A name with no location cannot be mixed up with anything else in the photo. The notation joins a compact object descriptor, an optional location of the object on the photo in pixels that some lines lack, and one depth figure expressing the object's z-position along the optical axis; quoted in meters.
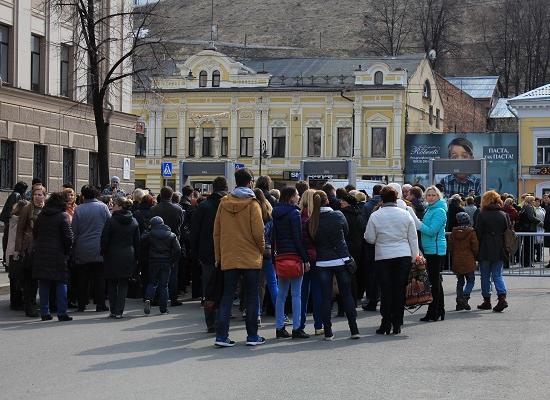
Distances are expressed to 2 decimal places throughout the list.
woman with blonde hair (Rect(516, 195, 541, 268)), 29.31
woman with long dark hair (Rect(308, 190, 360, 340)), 13.66
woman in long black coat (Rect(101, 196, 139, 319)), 15.94
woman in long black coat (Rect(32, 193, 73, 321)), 15.52
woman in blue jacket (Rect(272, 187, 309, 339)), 13.52
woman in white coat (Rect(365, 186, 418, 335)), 13.89
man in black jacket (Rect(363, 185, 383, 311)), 17.31
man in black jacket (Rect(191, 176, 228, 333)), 14.98
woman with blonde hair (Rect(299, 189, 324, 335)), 13.77
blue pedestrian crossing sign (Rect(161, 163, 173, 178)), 43.76
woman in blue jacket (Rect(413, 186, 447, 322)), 15.74
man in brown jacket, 12.92
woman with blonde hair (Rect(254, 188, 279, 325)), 14.66
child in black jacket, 16.34
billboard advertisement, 65.38
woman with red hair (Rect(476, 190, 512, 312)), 16.97
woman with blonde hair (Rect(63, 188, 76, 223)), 16.20
